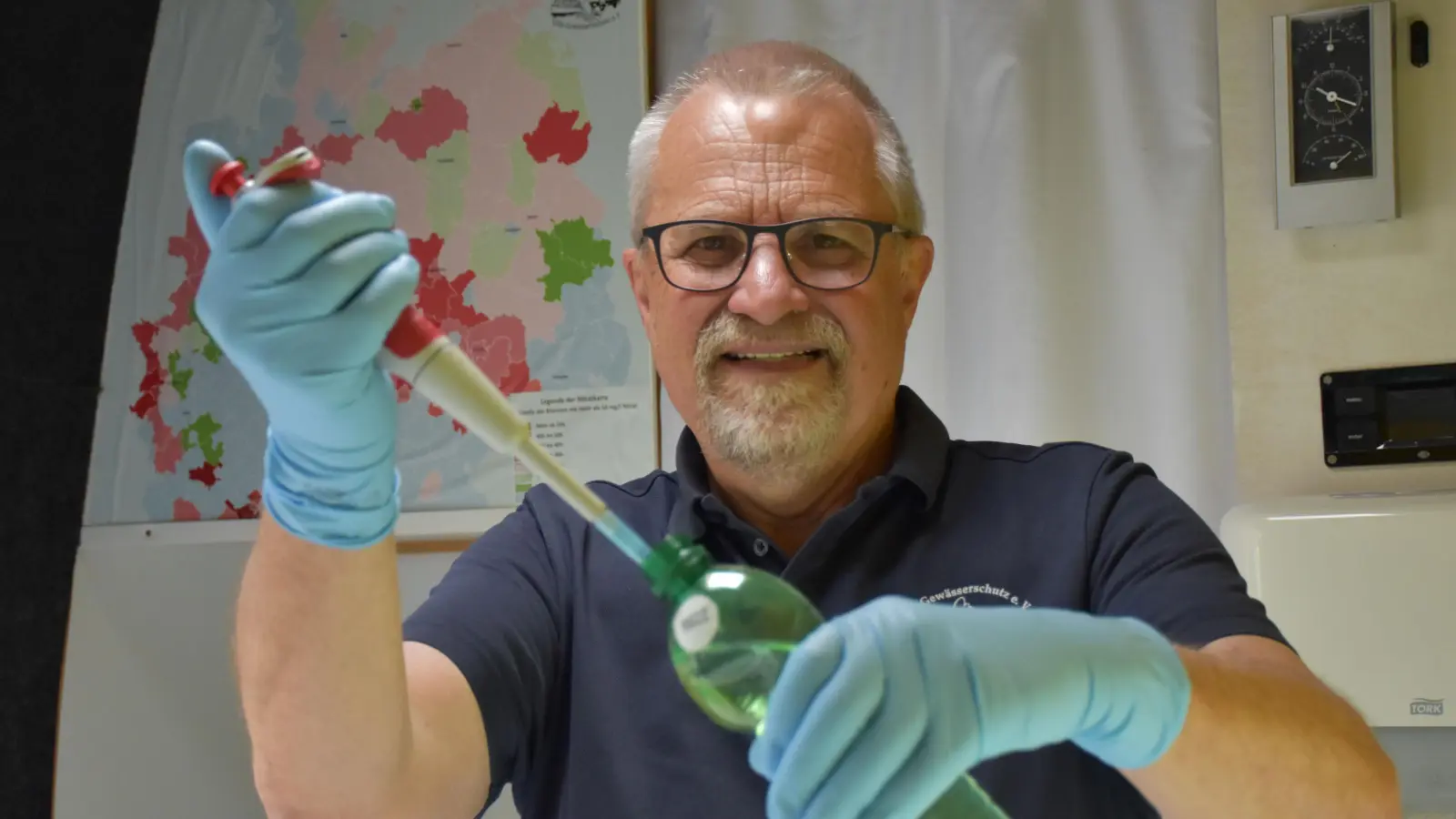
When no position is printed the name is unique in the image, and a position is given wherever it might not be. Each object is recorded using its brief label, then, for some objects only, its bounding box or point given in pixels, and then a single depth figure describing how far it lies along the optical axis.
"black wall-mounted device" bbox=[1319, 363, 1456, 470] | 1.47
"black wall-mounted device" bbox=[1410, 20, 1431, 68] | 1.51
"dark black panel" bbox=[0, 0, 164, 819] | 2.18
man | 0.69
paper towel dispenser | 1.33
